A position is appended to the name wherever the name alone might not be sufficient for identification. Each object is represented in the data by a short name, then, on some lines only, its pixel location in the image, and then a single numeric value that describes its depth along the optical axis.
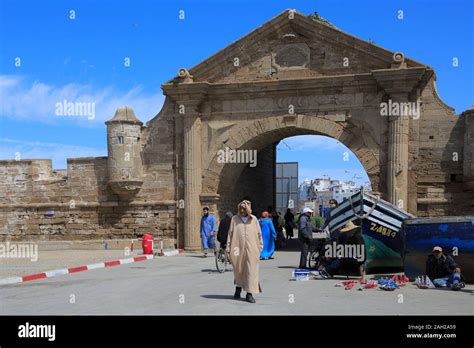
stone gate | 16.83
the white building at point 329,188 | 80.12
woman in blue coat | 16.03
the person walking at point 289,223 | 23.88
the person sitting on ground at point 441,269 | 9.77
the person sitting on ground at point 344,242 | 11.34
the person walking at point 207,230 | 15.83
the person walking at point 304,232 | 12.57
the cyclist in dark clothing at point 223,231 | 12.80
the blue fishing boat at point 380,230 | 11.55
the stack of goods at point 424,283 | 9.87
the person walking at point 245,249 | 8.72
